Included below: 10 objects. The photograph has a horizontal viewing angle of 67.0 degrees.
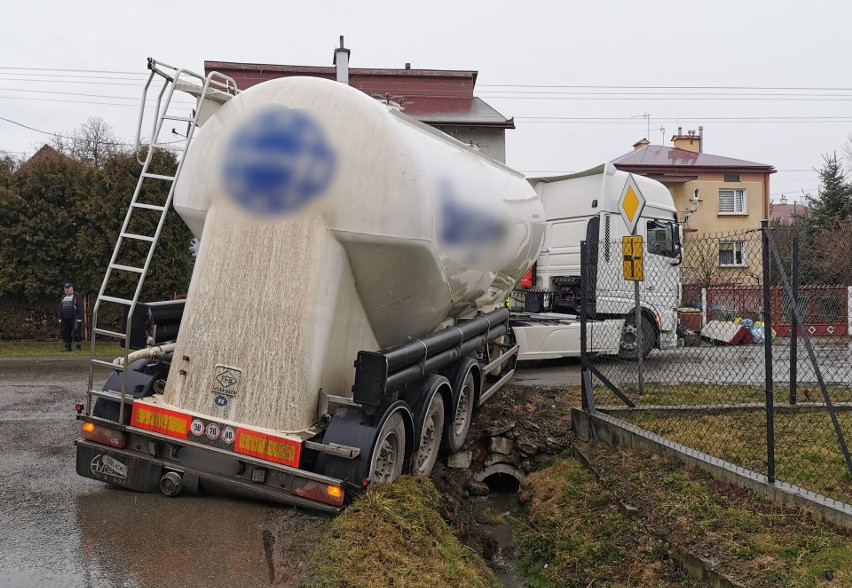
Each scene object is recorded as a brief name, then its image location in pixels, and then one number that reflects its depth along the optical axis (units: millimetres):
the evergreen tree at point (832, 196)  27703
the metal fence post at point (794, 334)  6736
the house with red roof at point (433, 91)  23719
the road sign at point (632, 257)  7582
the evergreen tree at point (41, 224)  14234
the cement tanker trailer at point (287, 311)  4477
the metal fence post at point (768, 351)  4949
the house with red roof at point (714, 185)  31002
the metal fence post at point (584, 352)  7441
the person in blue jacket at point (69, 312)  13758
